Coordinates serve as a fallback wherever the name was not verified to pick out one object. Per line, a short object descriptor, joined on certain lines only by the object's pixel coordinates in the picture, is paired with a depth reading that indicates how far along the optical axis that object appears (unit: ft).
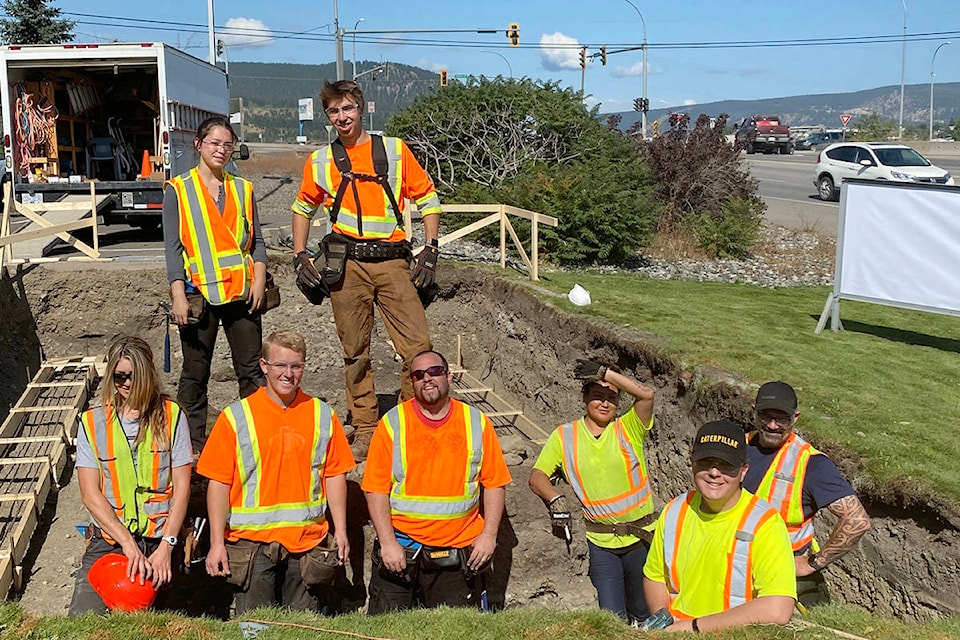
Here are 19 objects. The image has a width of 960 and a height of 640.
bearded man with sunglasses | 16.30
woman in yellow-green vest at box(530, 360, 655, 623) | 16.47
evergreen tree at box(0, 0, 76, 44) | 138.62
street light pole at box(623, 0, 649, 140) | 91.58
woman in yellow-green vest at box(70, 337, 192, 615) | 15.38
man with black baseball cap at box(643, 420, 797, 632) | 12.16
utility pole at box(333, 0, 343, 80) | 112.98
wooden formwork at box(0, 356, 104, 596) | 22.70
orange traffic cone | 50.26
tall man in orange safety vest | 21.24
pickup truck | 163.02
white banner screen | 27.45
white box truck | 45.96
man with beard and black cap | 14.25
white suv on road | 78.69
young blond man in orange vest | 15.78
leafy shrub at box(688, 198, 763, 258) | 56.80
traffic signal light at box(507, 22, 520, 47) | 119.55
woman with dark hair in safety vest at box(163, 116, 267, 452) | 20.11
